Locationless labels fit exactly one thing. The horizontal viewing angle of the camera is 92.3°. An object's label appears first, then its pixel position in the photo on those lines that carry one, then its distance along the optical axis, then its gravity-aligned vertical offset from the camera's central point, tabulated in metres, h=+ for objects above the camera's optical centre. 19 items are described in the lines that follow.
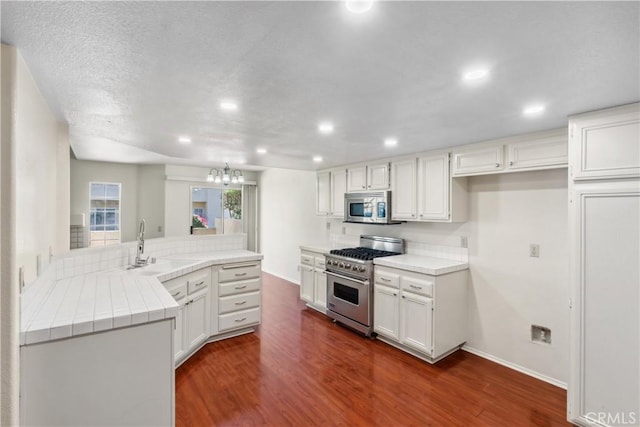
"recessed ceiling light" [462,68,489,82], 1.54 +0.72
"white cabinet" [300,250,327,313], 4.52 -1.01
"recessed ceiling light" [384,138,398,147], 3.03 +0.74
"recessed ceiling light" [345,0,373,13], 1.02 +0.71
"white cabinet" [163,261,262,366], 2.95 -1.01
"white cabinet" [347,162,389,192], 4.06 +0.52
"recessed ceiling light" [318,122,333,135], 2.53 +0.74
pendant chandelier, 4.89 +0.60
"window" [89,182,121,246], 6.39 +0.00
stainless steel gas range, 3.70 -0.86
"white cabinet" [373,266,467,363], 3.09 -1.03
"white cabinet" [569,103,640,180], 1.97 +0.49
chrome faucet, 3.07 -0.42
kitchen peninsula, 1.33 -0.64
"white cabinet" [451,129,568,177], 2.59 +0.57
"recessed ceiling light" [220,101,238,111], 2.05 +0.74
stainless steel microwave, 3.96 +0.10
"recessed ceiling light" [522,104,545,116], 2.06 +0.73
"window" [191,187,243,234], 7.14 +0.18
